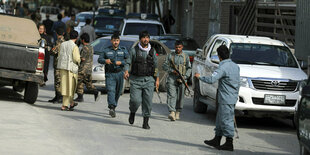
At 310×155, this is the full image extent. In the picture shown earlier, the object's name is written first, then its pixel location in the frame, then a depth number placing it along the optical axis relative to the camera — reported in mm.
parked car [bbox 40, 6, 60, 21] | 84169
